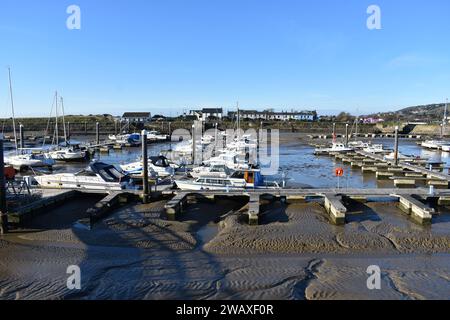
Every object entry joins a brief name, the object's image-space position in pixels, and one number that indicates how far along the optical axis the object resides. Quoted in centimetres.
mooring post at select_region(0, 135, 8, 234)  1514
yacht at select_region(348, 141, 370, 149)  5749
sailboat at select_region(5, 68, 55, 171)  3891
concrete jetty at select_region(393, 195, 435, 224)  1702
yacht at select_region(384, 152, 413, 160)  4175
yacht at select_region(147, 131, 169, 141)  8269
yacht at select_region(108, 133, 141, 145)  6981
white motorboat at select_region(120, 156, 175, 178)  3016
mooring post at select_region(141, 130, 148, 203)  1969
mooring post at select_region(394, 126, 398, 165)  3581
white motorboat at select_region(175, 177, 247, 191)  2364
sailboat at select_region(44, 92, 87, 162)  4594
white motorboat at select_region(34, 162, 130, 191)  2308
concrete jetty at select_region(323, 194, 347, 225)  1684
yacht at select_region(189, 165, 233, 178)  2600
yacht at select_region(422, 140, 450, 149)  6282
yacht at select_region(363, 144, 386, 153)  5138
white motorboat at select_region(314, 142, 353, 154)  5174
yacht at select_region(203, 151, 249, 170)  3180
